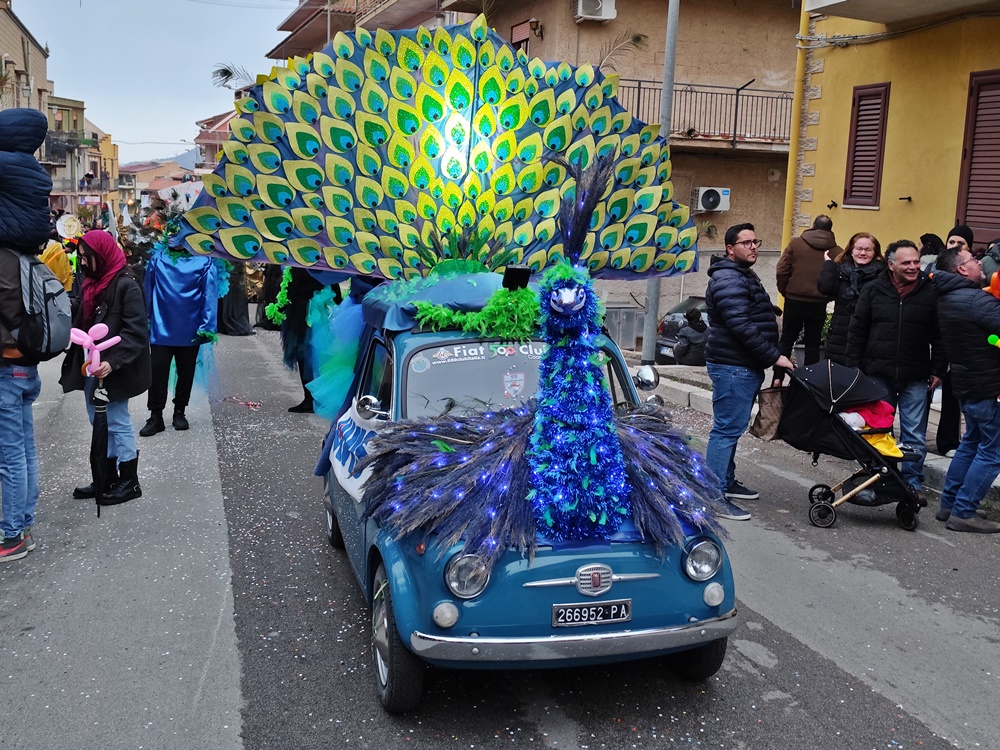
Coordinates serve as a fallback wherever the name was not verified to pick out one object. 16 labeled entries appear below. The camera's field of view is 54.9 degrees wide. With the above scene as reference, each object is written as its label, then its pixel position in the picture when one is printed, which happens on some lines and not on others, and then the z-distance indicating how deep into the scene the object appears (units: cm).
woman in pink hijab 711
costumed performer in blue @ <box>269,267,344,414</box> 1109
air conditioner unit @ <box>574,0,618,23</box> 2227
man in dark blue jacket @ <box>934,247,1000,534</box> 679
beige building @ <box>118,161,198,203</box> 12888
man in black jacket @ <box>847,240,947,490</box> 734
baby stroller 695
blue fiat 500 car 386
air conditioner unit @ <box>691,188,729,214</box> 2441
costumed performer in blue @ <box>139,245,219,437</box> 968
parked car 1502
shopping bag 726
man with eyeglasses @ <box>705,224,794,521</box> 721
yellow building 1211
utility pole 1385
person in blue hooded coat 591
